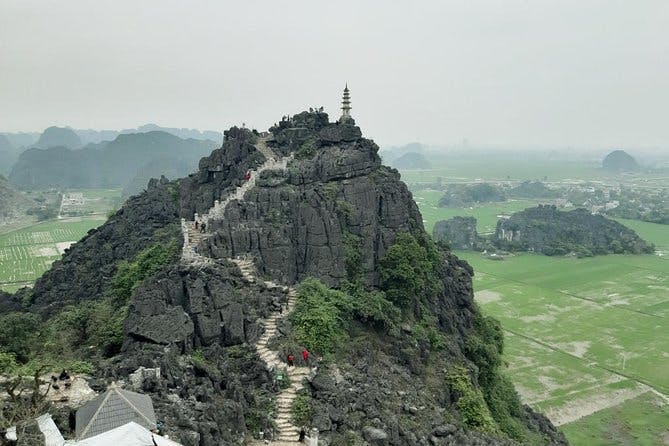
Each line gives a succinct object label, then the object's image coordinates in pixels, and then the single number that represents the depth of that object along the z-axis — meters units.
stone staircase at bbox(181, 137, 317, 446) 25.97
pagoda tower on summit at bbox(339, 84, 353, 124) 52.44
